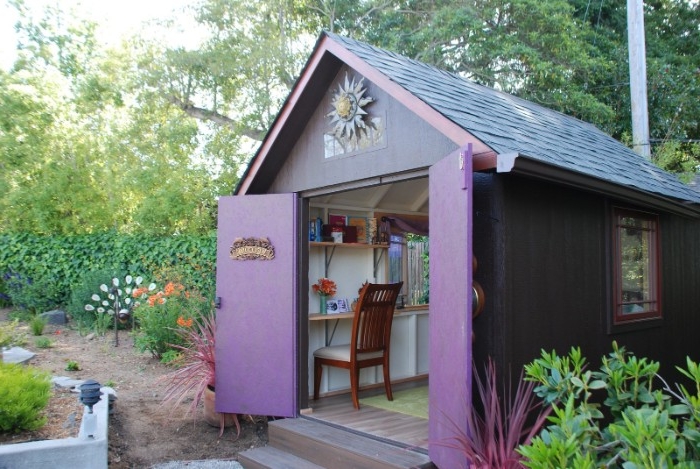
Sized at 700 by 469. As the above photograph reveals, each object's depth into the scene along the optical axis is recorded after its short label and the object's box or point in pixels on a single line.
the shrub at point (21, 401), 4.59
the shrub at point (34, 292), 11.34
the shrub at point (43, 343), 8.69
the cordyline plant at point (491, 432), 3.22
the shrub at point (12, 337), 7.30
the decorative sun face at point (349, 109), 4.80
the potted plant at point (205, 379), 5.83
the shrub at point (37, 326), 9.59
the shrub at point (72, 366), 7.48
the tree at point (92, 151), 12.48
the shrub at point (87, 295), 10.30
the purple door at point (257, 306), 5.32
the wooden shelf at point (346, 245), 6.07
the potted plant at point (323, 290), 6.18
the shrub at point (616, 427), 1.93
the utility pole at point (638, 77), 9.93
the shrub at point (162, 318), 8.23
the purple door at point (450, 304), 3.53
